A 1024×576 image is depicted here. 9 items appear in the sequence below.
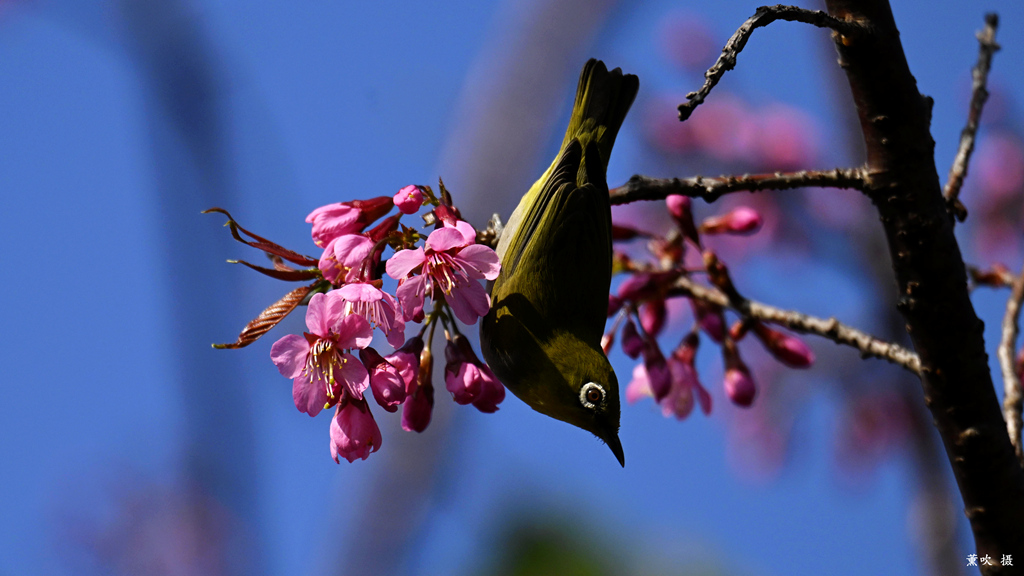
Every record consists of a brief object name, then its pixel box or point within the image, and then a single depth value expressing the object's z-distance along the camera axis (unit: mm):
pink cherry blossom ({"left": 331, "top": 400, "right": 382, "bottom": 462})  4187
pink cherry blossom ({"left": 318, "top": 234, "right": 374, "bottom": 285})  4148
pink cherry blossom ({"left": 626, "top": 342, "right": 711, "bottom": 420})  6471
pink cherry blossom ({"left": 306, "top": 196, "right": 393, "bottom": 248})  4461
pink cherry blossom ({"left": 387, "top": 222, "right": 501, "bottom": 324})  4145
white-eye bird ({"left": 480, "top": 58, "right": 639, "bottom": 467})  5352
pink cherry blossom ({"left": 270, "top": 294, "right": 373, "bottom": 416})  4078
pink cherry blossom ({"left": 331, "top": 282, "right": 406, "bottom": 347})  3920
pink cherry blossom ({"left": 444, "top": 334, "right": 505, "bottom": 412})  4605
